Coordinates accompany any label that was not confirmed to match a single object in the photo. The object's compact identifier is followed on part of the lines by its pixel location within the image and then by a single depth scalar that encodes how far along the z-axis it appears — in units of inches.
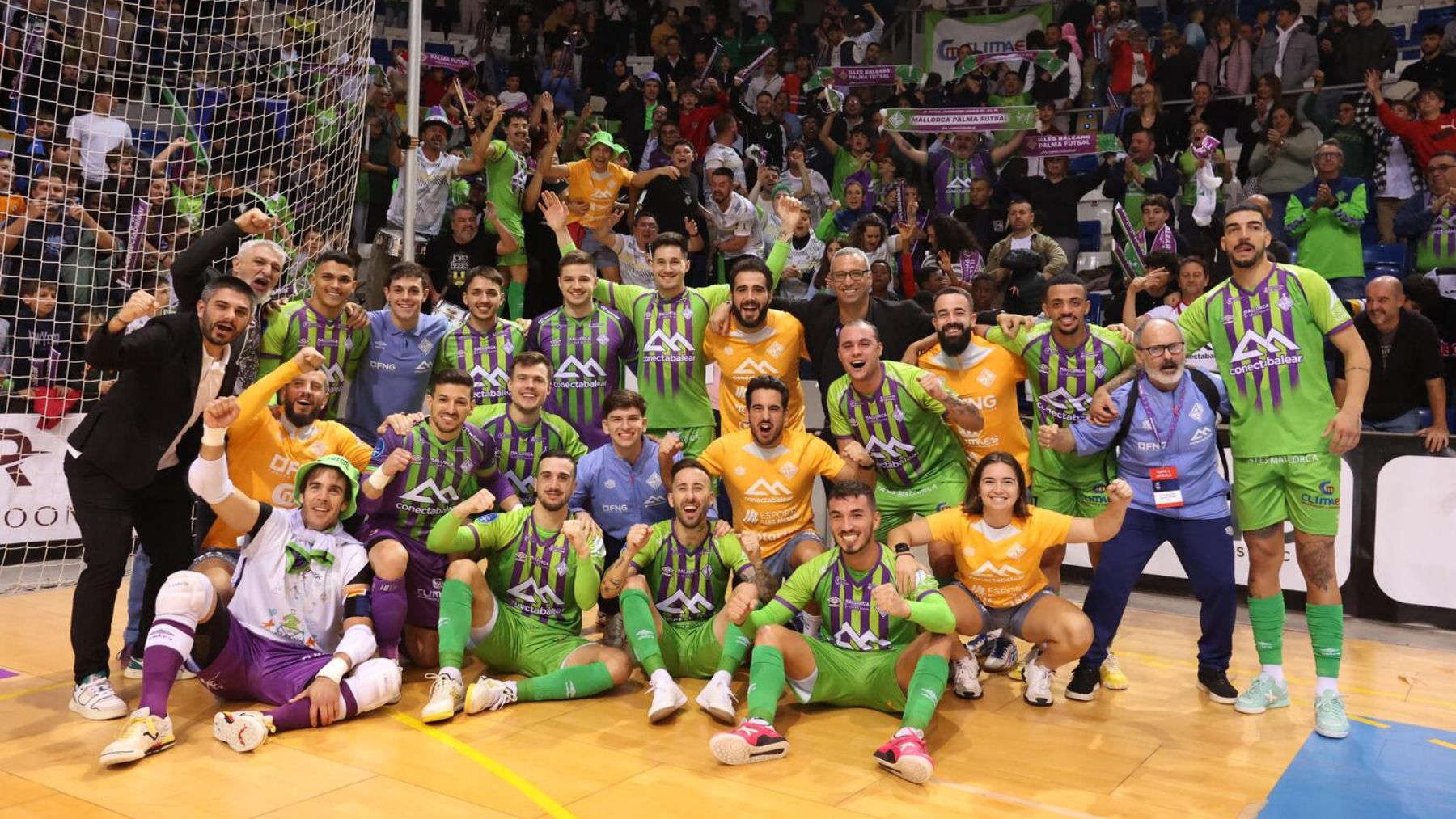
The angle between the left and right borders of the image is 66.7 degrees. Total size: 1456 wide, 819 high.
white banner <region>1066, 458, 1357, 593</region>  316.5
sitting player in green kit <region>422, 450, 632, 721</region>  225.1
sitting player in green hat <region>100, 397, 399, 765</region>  193.9
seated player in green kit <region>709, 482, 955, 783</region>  202.8
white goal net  335.6
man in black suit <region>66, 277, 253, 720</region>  215.0
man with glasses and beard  236.1
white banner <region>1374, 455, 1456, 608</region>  302.4
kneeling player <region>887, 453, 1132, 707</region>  225.5
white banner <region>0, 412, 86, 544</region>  331.0
